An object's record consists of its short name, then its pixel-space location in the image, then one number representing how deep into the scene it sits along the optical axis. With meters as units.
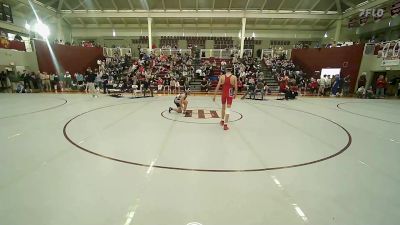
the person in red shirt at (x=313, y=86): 15.89
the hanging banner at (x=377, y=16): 16.75
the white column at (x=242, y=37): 20.71
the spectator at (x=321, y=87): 15.42
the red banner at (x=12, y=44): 14.70
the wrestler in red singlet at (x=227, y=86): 5.89
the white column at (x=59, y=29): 21.48
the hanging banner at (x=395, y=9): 15.37
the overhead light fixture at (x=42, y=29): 22.62
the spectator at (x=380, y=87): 14.20
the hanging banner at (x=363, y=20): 17.81
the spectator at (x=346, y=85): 15.27
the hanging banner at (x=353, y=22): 18.80
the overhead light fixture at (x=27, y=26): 21.66
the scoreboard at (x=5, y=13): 17.11
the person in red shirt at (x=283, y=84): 13.78
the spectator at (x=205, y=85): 15.80
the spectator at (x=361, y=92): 14.44
